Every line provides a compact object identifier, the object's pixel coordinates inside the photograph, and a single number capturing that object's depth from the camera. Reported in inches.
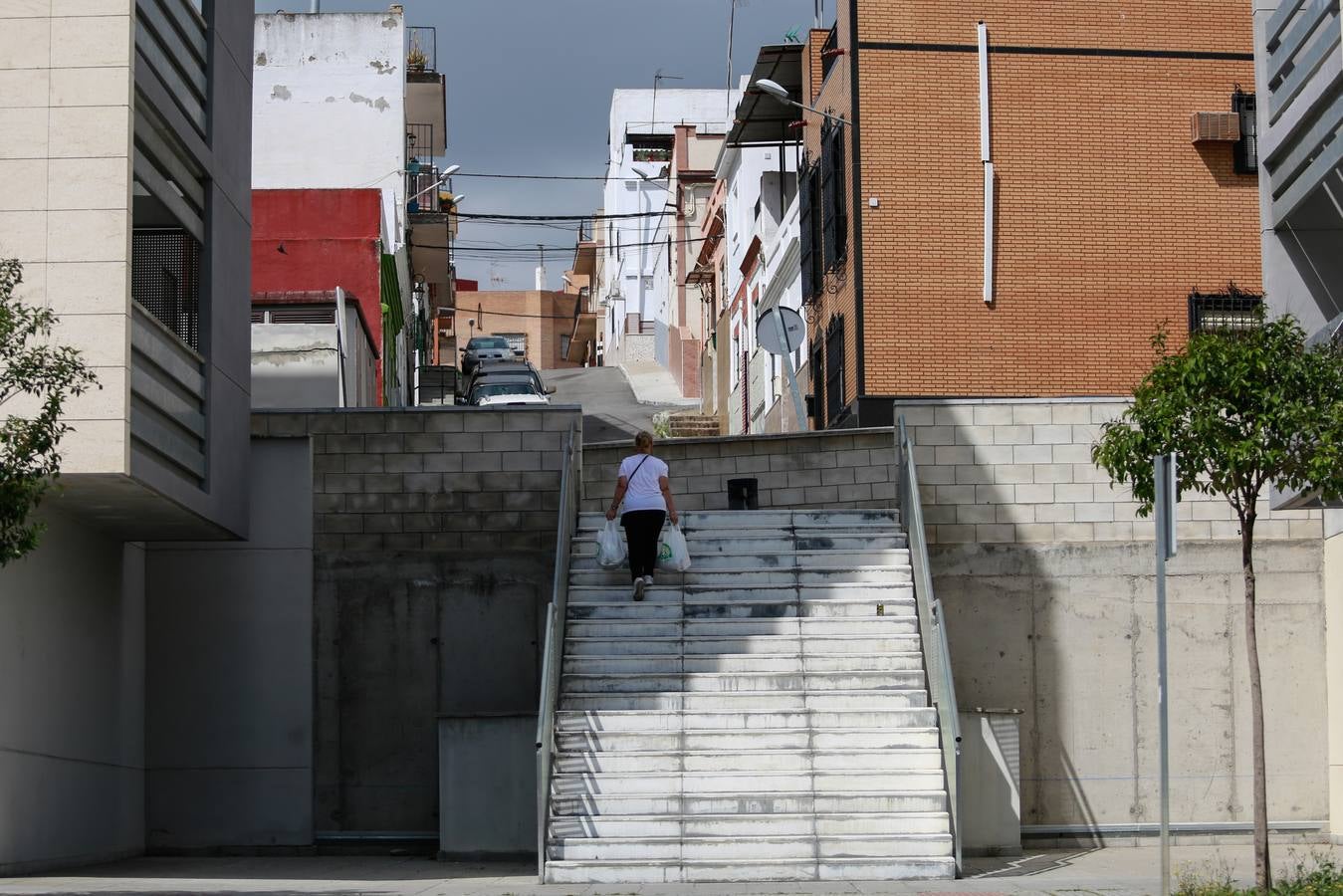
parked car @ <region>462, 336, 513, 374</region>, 2808.6
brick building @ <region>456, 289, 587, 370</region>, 3902.6
